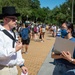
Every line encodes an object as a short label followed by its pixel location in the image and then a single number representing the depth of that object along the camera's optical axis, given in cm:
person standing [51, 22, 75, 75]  159
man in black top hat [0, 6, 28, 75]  150
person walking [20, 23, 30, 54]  528
